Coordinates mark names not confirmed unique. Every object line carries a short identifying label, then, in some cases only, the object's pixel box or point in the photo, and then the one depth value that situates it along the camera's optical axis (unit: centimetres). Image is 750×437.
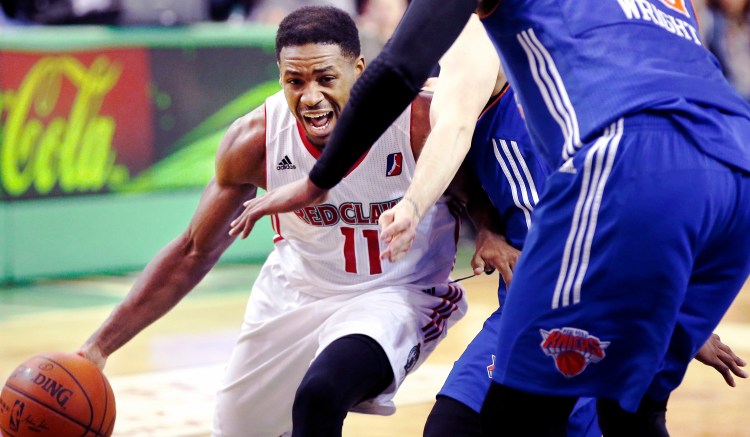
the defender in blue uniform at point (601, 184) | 504
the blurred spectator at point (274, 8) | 2133
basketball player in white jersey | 763
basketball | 773
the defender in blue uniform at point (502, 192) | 722
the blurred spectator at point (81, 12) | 1823
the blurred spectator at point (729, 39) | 2444
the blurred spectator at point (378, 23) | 2006
